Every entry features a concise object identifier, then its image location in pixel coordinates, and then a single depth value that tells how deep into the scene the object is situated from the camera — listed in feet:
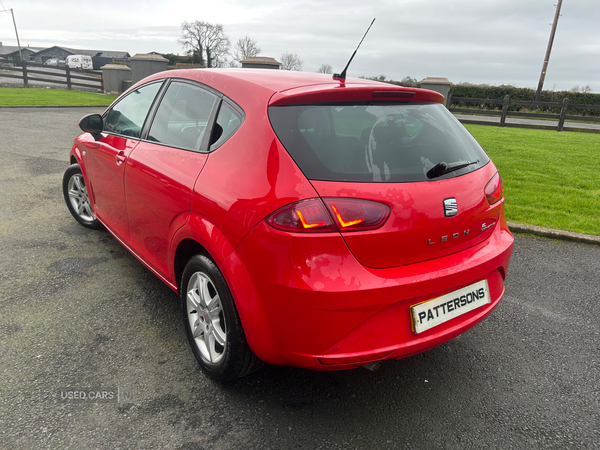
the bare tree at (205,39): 199.72
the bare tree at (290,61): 171.01
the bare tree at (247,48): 192.75
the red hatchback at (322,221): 6.07
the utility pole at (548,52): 91.61
